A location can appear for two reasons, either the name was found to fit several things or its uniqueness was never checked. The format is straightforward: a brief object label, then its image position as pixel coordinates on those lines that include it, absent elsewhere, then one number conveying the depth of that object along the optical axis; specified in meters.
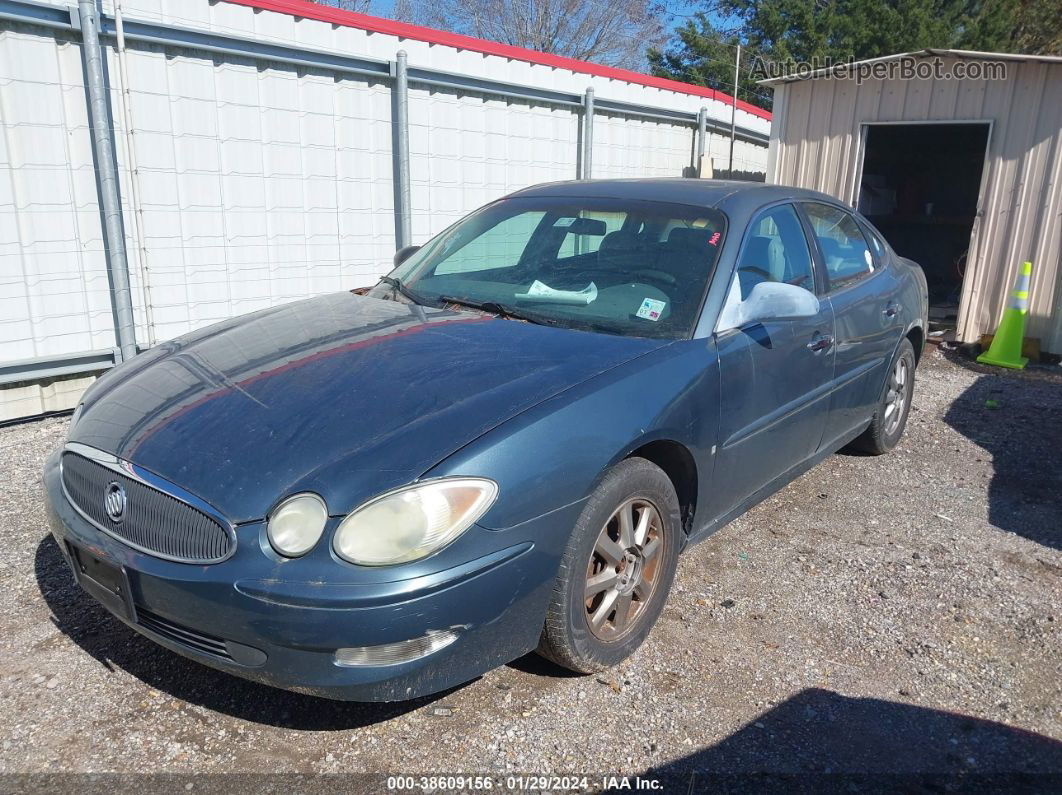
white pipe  5.58
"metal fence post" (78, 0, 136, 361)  5.40
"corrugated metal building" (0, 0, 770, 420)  5.42
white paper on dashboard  3.54
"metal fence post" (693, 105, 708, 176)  11.30
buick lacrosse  2.35
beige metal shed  8.13
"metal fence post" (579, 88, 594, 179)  9.09
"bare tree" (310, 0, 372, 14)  29.68
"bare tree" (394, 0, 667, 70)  30.97
